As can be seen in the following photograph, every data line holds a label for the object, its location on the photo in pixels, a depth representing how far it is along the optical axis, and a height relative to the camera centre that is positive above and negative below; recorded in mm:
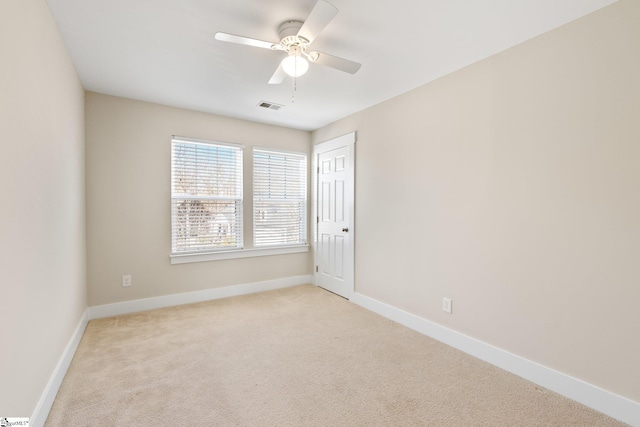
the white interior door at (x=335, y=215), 3984 -109
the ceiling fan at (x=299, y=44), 1744 +1079
